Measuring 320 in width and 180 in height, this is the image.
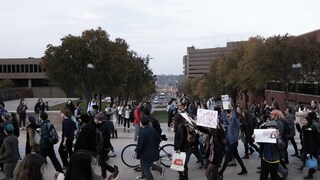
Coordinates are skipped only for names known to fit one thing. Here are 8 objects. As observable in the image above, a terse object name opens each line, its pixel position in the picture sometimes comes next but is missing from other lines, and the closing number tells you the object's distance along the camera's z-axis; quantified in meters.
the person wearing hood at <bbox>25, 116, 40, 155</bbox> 7.68
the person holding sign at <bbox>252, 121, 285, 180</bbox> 6.37
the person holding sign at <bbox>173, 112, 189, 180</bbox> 7.23
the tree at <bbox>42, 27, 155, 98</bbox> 24.53
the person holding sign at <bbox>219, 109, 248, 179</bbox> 7.95
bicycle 8.73
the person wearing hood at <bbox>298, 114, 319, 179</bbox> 7.54
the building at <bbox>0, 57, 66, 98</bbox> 77.99
